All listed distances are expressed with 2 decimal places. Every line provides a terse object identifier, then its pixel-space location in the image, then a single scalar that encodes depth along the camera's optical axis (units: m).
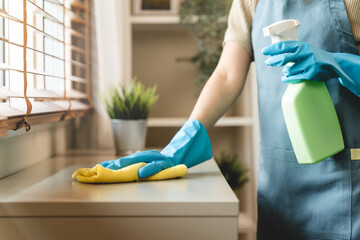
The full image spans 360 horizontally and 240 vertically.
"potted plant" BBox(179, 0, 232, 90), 1.81
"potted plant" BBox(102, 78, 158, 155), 1.38
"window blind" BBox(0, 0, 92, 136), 0.94
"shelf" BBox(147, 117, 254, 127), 1.81
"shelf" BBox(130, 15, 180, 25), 1.85
